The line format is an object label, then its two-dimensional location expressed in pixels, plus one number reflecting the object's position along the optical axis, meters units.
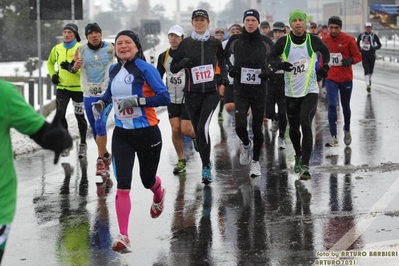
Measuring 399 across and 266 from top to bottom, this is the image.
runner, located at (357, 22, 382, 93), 22.09
